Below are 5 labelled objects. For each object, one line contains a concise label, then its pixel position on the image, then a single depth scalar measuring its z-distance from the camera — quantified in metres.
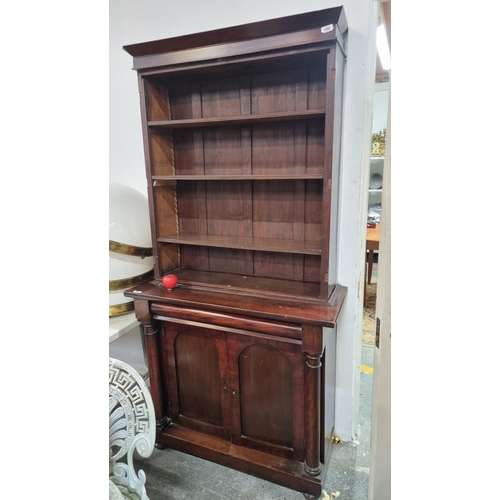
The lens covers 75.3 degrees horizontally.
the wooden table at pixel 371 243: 3.11
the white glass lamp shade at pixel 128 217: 1.69
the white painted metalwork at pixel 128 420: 1.25
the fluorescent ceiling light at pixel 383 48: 2.87
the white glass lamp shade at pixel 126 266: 1.71
